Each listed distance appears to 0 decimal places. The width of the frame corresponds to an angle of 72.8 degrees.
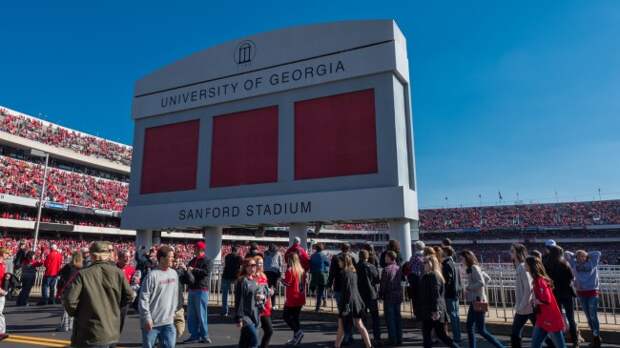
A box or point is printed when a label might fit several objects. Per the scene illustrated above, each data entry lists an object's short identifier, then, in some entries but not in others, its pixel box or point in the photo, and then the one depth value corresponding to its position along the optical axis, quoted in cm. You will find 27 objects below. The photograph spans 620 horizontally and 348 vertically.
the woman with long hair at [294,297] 764
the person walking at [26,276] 1347
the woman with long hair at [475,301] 656
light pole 1915
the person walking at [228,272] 1113
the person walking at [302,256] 999
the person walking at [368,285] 757
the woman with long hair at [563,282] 708
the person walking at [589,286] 749
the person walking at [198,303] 782
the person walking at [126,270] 678
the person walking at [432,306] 611
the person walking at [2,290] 721
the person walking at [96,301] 394
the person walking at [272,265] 1106
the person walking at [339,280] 743
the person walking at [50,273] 1349
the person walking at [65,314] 893
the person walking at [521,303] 600
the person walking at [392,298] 773
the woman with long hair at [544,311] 549
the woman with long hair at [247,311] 559
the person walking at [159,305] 489
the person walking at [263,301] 584
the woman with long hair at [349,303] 684
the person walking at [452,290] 712
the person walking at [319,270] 1133
